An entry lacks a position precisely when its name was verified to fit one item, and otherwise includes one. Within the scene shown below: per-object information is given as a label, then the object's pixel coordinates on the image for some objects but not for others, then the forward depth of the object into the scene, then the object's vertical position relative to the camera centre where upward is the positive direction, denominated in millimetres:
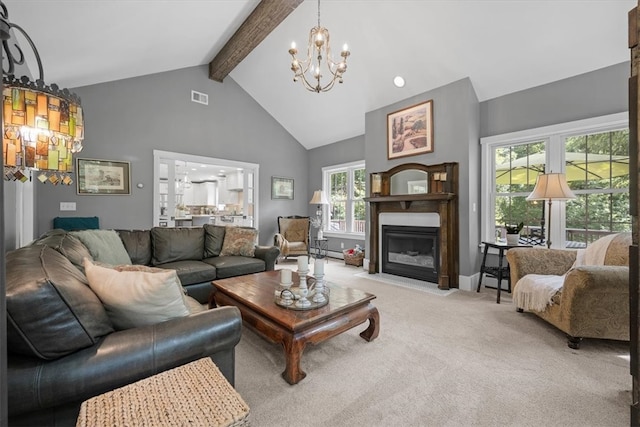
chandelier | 2730 +1587
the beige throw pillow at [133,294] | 1230 -373
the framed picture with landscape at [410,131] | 4203 +1297
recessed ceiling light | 4238 +2024
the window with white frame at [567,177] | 3148 +449
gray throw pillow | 2430 -328
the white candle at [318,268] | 2035 -412
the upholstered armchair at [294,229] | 6164 -389
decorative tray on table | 1976 -647
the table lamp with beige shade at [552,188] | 2953 +272
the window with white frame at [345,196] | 6062 +359
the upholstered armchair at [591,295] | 2033 -650
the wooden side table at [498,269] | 3257 -686
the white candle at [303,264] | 2078 -393
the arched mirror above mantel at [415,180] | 3951 +507
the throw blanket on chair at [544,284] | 2432 -649
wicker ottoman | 814 -608
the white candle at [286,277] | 2023 -478
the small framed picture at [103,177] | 4074 +512
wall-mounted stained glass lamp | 1071 +348
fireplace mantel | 3883 +115
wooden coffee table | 1755 -752
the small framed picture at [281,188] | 6380 +562
